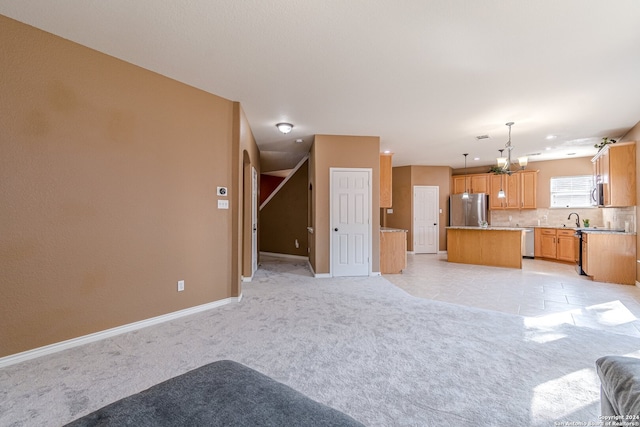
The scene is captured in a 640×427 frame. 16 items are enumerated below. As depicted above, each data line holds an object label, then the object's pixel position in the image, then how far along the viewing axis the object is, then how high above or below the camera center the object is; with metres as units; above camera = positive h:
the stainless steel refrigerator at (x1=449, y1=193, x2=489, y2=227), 8.23 +0.20
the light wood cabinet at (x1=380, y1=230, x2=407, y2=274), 5.74 -0.74
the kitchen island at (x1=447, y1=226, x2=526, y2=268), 6.21 -0.71
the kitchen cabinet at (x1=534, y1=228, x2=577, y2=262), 6.79 -0.73
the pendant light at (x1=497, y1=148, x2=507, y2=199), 5.61 +1.10
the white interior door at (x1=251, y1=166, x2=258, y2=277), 5.48 -0.03
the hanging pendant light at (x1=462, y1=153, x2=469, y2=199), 7.35 +0.99
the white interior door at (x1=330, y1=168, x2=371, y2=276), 5.40 -0.11
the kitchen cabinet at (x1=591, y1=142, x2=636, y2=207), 4.73 +0.71
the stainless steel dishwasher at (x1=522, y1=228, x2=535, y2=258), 7.60 -0.79
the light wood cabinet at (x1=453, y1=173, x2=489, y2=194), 8.33 +1.01
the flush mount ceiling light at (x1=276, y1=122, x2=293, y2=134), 4.71 +1.53
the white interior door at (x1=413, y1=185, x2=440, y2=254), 8.66 -0.10
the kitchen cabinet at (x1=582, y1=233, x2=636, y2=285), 4.78 -0.75
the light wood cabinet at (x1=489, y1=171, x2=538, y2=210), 7.72 +0.74
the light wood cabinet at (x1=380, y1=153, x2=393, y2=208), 5.99 +0.78
